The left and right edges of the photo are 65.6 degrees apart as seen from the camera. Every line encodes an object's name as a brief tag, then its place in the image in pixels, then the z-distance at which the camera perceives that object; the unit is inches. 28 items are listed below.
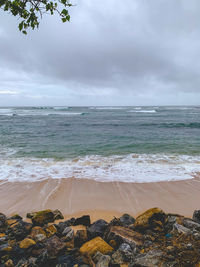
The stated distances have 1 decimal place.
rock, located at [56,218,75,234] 129.9
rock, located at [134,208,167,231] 123.2
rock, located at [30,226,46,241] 115.6
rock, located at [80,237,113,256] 103.5
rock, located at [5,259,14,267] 93.0
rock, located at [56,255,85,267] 93.2
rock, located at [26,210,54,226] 140.2
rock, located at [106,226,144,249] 107.3
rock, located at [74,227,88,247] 113.8
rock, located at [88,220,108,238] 119.4
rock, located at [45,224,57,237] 123.9
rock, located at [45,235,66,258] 100.3
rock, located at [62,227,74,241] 115.6
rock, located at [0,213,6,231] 129.1
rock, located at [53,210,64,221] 150.6
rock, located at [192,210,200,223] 134.0
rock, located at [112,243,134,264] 94.7
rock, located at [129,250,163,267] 83.4
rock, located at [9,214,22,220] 146.2
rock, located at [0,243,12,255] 101.9
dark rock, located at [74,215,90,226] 142.9
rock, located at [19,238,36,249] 105.7
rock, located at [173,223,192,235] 108.7
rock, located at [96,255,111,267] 92.3
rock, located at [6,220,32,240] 119.2
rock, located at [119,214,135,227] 138.0
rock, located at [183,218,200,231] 116.4
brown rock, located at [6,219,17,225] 133.6
